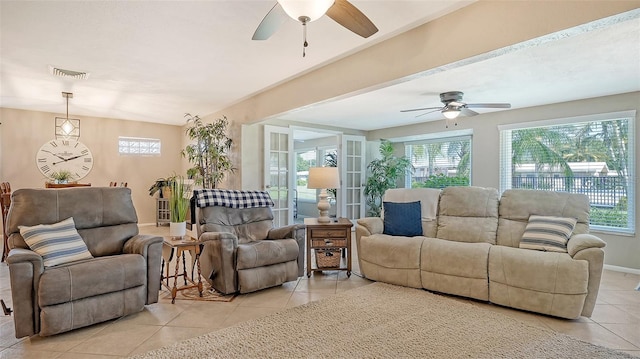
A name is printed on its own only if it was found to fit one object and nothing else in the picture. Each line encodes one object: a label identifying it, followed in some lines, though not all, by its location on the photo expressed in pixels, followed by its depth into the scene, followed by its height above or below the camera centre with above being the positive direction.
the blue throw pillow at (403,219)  3.81 -0.42
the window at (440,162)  6.34 +0.42
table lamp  3.94 +0.02
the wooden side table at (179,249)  2.97 -0.61
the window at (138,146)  7.04 +0.80
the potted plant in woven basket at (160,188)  6.97 -0.10
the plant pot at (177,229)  3.13 -0.43
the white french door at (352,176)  6.97 +0.15
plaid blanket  3.55 -0.17
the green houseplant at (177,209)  3.13 -0.25
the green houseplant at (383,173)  6.87 +0.21
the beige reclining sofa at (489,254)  2.67 -0.64
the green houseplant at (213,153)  5.66 +0.52
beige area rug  2.16 -1.08
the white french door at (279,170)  5.80 +0.22
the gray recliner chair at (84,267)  2.25 -0.61
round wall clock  6.27 +0.48
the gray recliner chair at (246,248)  3.13 -0.63
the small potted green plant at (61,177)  5.84 +0.12
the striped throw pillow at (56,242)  2.51 -0.45
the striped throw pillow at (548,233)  3.02 -0.47
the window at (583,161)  4.34 +0.32
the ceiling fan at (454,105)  4.27 +0.99
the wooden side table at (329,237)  3.83 -0.62
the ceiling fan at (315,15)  1.64 +0.95
